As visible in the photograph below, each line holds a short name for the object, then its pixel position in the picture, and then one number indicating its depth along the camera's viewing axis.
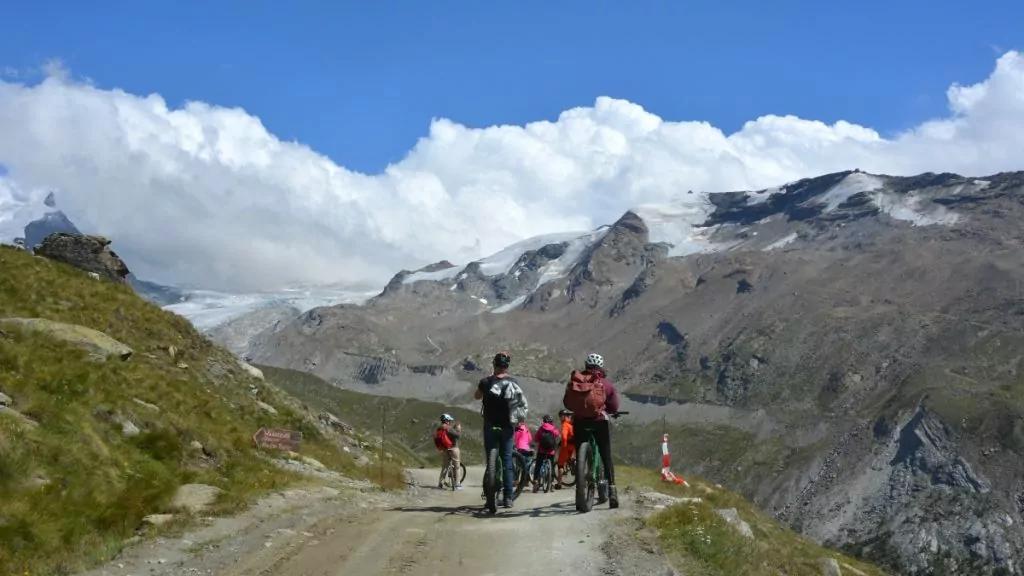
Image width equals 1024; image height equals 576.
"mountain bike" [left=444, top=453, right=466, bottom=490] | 26.48
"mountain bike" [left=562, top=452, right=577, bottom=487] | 24.20
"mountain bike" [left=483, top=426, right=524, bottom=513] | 16.33
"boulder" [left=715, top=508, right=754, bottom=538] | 18.03
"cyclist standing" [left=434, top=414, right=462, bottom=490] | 26.55
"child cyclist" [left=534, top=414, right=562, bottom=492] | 23.38
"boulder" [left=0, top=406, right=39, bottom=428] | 13.95
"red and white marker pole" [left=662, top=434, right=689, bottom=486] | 31.14
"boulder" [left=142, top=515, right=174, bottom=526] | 12.91
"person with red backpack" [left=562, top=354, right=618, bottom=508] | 16.17
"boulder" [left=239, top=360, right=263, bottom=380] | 39.63
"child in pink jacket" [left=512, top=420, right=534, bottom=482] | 23.98
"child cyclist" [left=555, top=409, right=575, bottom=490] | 22.11
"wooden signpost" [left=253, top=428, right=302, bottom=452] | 24.15
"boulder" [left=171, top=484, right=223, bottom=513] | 14.19
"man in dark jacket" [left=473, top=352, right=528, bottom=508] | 16.39
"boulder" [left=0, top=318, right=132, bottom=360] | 23.19
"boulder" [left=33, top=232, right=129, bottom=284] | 44.31
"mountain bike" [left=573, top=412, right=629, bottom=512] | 16.17
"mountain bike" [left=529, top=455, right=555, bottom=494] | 23.38
